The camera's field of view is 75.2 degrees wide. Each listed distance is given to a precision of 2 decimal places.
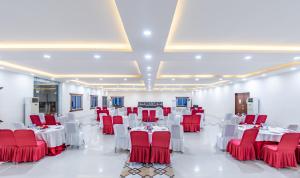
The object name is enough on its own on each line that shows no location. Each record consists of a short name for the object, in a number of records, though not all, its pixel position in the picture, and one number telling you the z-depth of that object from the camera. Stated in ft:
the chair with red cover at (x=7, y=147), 16.76
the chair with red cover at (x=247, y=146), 16.85
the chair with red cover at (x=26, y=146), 16.68
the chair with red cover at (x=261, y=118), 29.91
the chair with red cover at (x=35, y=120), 30.24
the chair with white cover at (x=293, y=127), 20.27
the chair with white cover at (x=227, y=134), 20.62
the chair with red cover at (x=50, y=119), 30.32
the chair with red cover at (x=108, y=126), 30.57
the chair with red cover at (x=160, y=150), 15.80
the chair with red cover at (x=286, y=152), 15.10
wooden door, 42.98
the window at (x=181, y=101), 92.48
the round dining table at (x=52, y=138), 18.83
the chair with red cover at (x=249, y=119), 31.81
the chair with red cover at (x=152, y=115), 45.29
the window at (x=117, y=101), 91.09
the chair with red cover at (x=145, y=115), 45.39
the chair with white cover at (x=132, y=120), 32.15
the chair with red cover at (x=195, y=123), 32.99
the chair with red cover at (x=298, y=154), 16.37
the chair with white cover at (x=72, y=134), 21.52
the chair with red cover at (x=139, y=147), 15.90
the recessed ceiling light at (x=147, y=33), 11.69
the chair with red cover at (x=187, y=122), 32.89
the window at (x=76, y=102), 50.90
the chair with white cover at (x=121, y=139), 20.48
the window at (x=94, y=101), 69.09
